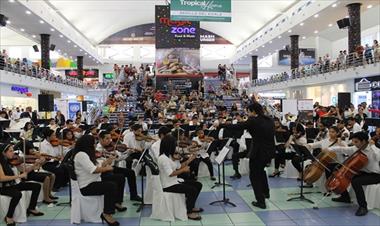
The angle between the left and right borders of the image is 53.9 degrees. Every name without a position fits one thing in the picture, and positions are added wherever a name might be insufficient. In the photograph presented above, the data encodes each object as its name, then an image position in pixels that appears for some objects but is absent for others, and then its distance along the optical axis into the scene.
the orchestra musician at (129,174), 7.05
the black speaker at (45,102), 16.19
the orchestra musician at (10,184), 5.47
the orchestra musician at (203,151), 9.01
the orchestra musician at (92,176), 5.47
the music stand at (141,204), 6.50
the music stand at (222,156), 6.37
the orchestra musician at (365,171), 6.01
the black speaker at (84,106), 25.42
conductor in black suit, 6.51
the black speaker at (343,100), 13.38
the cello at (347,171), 5.97
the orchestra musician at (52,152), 7.61
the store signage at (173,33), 25.75
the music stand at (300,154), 6.47
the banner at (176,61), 26.09
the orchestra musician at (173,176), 5.75
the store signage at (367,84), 17.53
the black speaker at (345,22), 19.00
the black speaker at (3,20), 18.41
